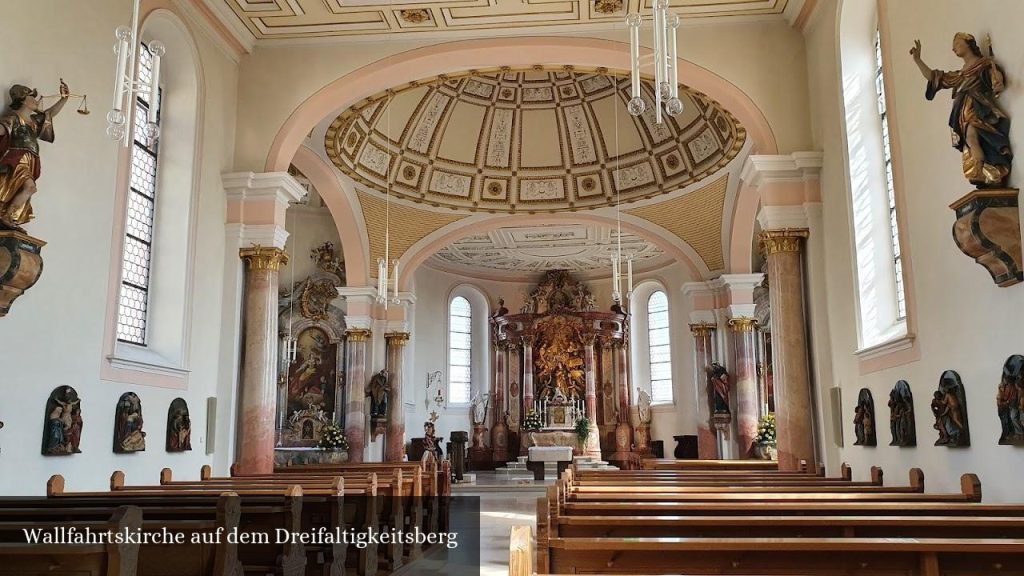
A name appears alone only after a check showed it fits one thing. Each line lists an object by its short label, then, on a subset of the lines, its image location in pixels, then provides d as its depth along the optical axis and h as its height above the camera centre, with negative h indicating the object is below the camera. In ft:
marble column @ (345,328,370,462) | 55.77 +2.95
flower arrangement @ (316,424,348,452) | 55.99 -0.50
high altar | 76.18 +6.05
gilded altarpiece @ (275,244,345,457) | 60.34 +5.58
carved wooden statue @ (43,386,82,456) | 22.41 +0.27
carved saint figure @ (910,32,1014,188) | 17.39 +6.41
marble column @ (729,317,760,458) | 52.31 +3.60
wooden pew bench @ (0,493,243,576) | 14.44 -2.02
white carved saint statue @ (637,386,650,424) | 74.95 +2.12
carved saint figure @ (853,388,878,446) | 26.35 +0.30
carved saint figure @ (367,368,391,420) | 56.85 +2.41
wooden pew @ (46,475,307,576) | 18.45 -1.73
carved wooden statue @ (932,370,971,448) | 19.93 +0.42
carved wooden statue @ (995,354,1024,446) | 16.89 +0.56
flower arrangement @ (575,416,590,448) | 71.72 -0.08
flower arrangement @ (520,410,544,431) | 75.20 +0.75
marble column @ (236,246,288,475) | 33.32 +2.92
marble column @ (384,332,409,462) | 57.41 +1.93
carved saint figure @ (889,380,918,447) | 23.11 +0.37
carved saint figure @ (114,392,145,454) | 25.89 +0.23
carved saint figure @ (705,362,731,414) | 55.16 +2.77
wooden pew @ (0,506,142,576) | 10.73 -1.61
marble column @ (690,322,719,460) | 56.34 +3.26
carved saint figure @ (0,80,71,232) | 19.38 +6.47
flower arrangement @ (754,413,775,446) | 49.65 -0.17
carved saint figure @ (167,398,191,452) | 29.30 +0.22
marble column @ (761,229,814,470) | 31.17 +3.04
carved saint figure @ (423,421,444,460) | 61.87 -0.60
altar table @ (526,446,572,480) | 66.95 -1.81
